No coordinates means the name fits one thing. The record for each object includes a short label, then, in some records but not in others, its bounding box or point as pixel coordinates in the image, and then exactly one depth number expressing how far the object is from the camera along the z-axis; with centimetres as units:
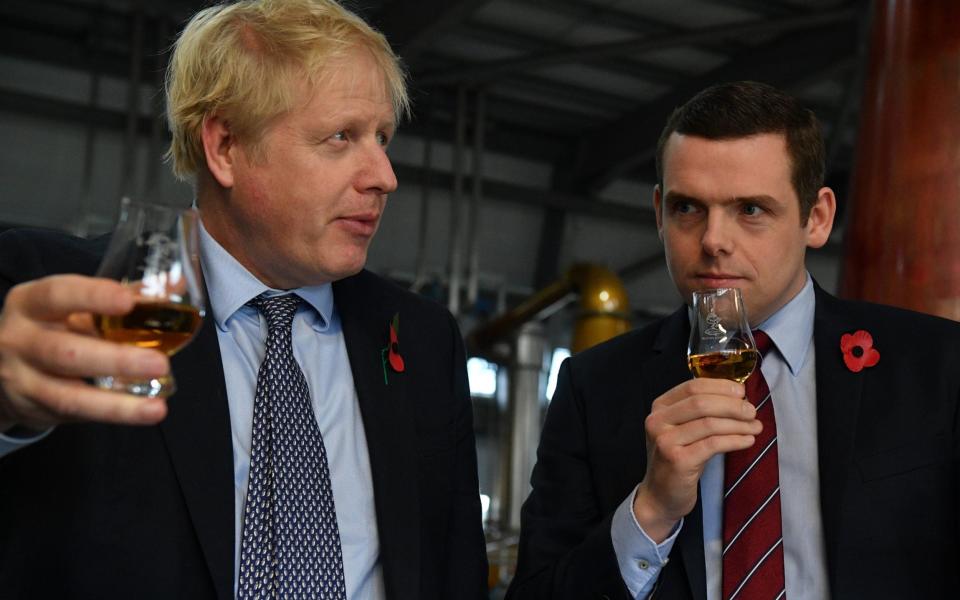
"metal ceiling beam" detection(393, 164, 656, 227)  991
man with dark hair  194
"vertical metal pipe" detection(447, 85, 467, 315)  939
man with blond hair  176
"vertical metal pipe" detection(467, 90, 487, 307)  950
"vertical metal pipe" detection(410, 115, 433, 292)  962
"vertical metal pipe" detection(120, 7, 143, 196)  792
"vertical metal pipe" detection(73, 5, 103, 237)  821
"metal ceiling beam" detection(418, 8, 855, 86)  760
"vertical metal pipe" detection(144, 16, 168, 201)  788
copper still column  321
